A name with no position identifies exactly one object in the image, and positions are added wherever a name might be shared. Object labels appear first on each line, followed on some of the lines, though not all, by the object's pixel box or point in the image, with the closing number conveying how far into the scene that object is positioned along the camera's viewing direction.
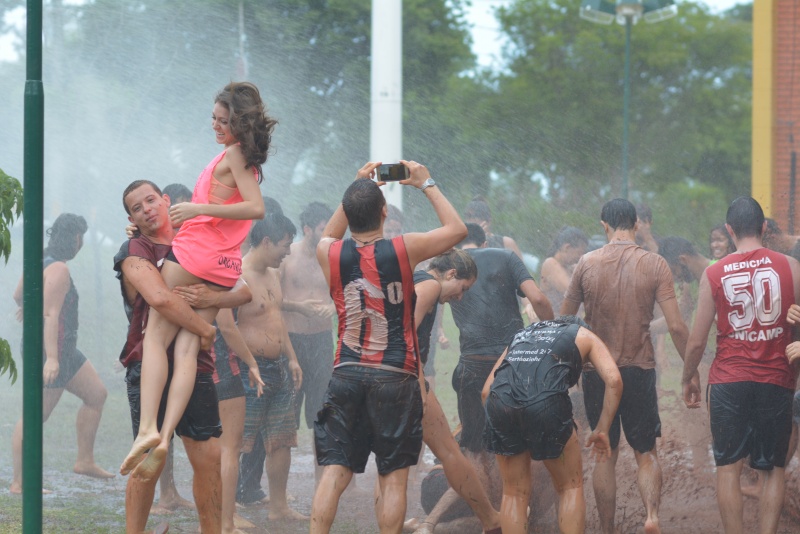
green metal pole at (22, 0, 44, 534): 8.91
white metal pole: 23.87
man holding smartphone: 9.71
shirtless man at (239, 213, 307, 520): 13.70
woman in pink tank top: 9.46
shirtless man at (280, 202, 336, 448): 15.32
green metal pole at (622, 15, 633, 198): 31.37
